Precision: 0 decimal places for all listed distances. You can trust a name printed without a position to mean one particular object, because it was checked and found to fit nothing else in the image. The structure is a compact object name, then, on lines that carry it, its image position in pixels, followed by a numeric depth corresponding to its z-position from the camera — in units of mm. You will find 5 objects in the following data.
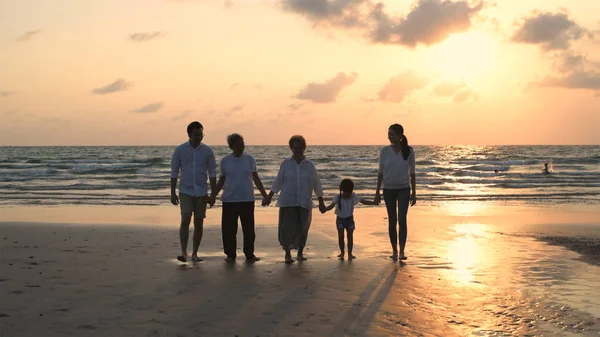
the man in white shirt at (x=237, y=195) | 8742
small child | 8953
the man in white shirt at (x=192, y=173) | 8477
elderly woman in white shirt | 8750
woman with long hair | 8695
